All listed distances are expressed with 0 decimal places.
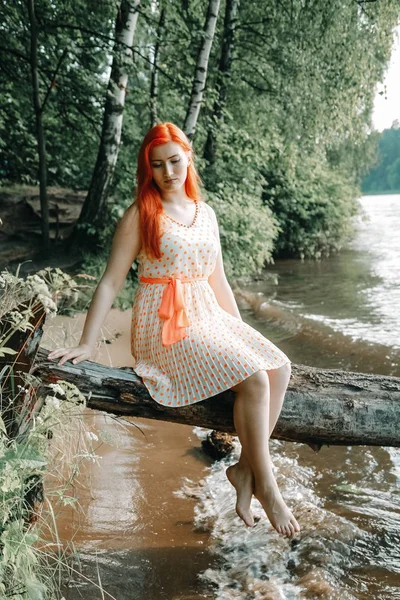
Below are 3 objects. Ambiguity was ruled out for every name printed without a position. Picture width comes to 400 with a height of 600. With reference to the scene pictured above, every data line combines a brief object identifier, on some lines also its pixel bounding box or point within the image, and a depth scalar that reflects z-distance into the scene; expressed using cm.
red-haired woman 267
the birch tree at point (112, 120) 720
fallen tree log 271
